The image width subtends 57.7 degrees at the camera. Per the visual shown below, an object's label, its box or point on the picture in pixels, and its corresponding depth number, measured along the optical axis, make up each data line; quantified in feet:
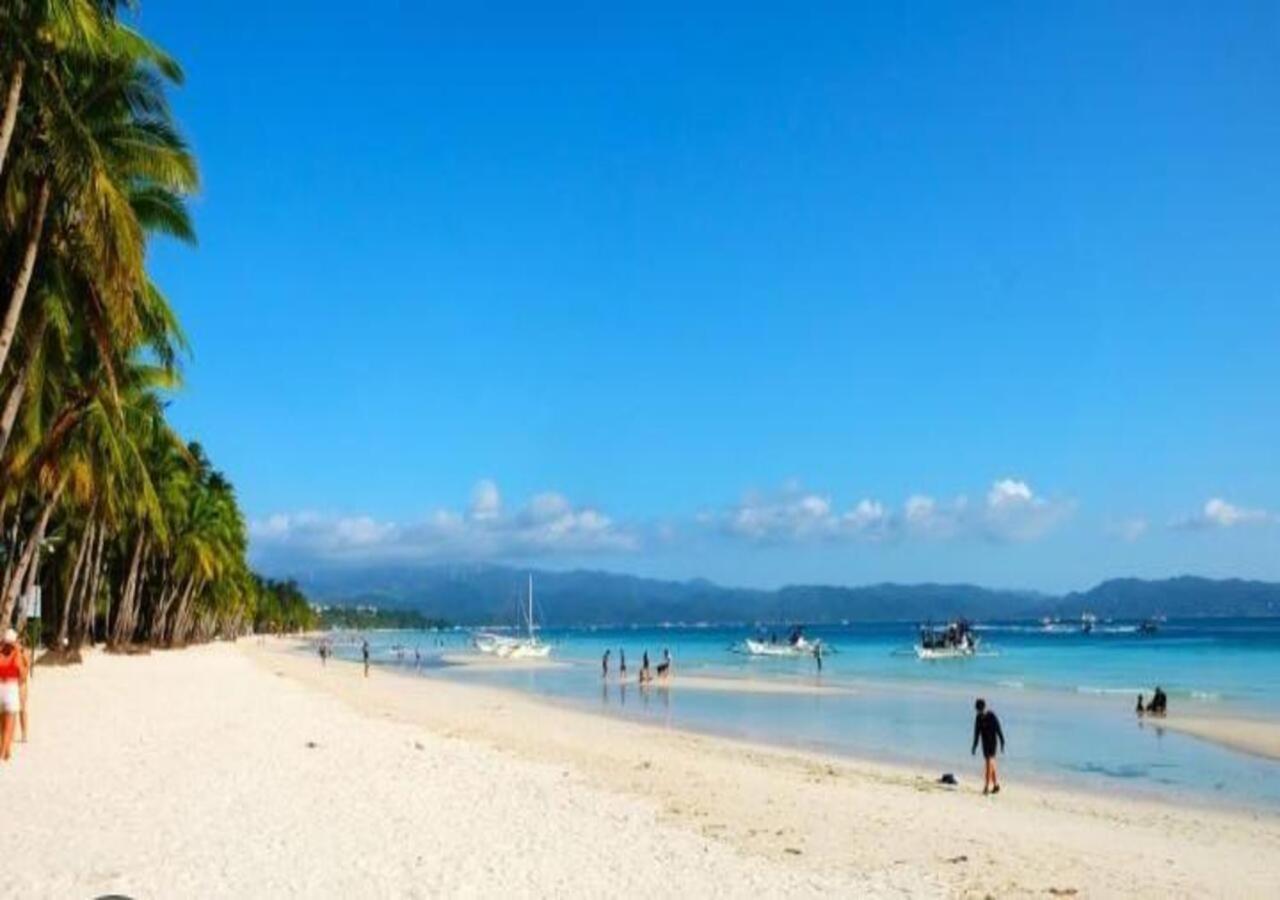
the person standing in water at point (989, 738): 64.13
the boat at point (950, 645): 294.70
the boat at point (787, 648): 306.55
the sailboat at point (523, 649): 316.31
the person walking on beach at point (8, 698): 49.96
